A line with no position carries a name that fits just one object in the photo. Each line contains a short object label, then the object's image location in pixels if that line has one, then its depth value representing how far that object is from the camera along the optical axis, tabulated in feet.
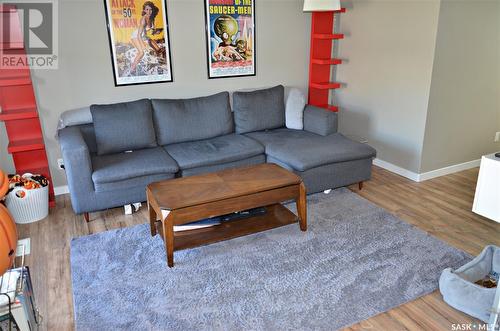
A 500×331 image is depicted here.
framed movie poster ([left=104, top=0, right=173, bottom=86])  11.59
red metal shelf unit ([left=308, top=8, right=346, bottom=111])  14.21
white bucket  10.07
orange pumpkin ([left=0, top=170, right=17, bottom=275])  5.22
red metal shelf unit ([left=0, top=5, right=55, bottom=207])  10.12
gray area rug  6.92
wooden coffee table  8.09
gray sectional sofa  10.09
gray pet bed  6.60
